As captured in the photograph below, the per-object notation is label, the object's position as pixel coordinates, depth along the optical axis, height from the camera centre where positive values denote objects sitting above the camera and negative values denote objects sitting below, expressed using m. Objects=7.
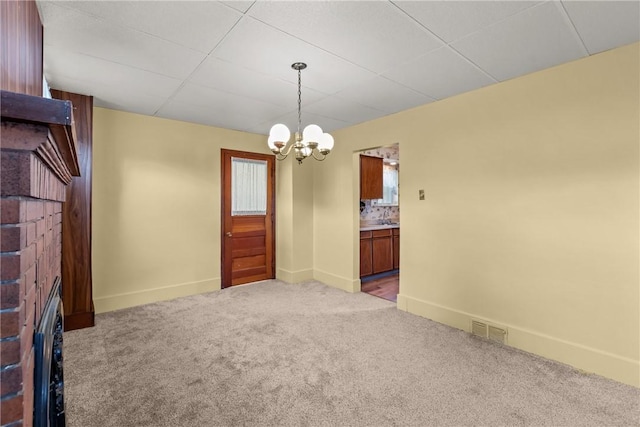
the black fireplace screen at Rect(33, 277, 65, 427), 0.94 -0.56
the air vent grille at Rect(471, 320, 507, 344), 2.87 -1.15
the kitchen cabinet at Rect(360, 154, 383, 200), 5.06 +0.62
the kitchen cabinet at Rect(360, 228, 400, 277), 5.03 -0.66
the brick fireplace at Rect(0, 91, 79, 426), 0.66 -0.01
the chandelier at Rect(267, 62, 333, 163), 2.61 +0.65
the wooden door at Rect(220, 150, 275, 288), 4.69 -0.06
